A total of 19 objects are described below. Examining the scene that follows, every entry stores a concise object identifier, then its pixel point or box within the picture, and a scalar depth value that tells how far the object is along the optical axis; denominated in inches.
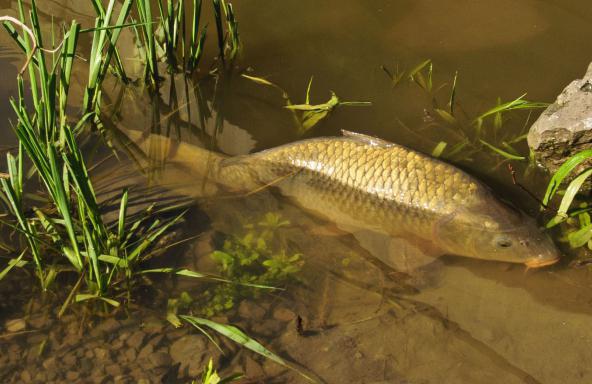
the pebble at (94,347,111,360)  127.4
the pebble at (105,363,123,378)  124.9
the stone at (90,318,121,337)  131.3
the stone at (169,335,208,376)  126.0
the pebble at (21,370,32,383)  122.6
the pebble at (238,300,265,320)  136.6
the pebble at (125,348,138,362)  127.6
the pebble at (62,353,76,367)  125.9
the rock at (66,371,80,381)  123.6
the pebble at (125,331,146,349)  129.6
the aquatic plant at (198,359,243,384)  112.1
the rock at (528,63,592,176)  150.4
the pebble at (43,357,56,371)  124.9
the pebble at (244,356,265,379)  125.4
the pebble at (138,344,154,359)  128.0
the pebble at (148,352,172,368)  126.5
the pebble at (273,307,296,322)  136.3
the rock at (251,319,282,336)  133.6
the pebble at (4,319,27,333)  130.5
